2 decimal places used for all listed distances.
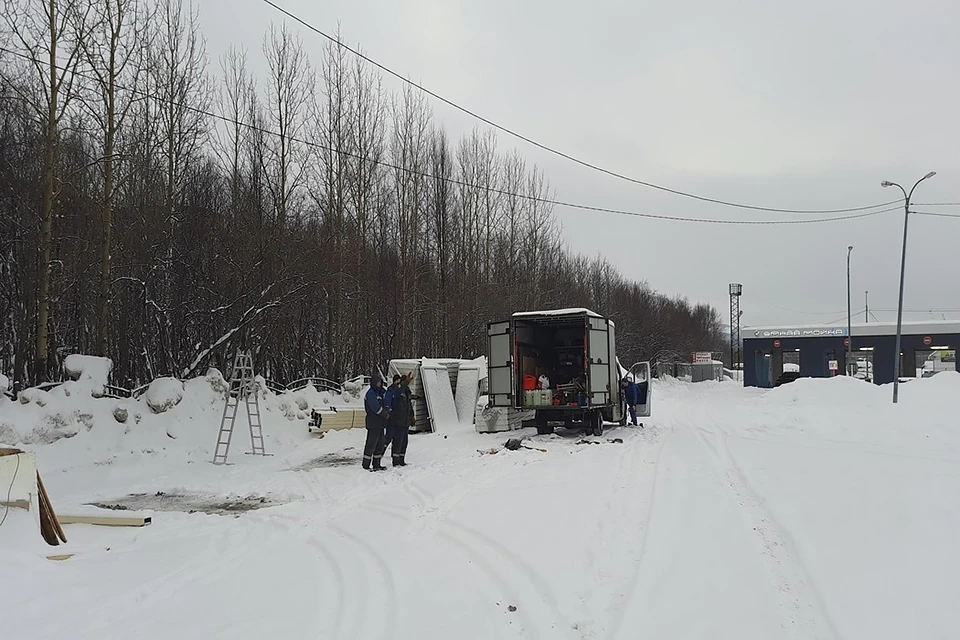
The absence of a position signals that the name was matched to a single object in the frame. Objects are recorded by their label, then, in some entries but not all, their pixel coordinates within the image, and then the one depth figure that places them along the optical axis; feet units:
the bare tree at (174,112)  60.75
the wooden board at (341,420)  58.29
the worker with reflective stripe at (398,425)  40.98
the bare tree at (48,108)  44.29
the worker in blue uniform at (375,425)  39.93
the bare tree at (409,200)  96.78
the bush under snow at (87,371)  46.91
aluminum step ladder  47.43
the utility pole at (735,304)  323.37
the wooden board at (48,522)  22.82
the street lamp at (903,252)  81.97
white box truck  56.39
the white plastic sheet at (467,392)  64.75
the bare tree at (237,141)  70.44
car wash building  156.04
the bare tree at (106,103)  49.11
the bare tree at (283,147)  73.36
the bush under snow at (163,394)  49.55
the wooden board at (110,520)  26.37
